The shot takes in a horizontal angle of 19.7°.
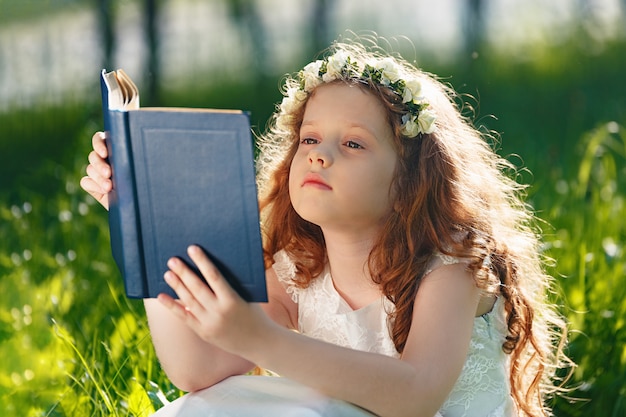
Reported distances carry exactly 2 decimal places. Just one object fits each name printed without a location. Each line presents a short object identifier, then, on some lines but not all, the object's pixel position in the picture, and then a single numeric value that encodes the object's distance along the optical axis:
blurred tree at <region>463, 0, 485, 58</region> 9.76
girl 3.45
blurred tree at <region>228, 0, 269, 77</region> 9.49
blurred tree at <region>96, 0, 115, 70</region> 8.81
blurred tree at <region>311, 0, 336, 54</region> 9.44
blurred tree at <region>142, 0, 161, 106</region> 8.92
